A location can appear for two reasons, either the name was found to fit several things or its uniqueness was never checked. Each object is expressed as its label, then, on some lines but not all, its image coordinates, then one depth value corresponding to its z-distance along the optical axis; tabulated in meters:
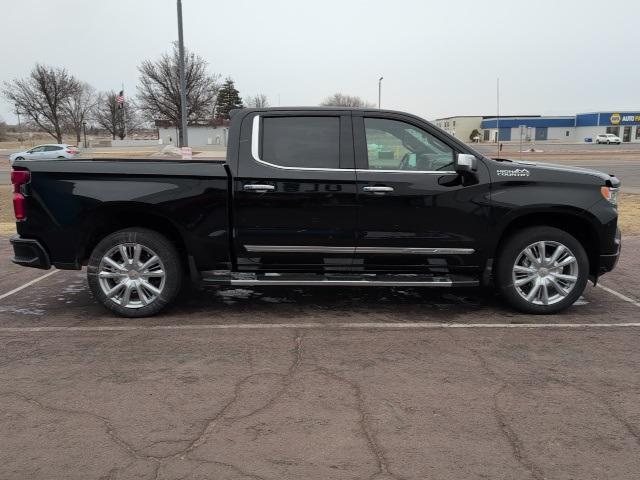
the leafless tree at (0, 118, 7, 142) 87.59
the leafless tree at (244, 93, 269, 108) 79.09
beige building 104.44
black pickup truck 4.97
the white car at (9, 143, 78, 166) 32.56
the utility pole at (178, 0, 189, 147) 20.02
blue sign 88.31
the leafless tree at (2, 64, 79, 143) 59.03
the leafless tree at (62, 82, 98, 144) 64.62
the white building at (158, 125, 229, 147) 57.03
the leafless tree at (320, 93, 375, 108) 89.14
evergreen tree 67.93
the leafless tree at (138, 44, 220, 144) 50.94
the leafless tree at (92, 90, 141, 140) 80.88
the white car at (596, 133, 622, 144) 71.81
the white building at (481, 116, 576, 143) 96.62
